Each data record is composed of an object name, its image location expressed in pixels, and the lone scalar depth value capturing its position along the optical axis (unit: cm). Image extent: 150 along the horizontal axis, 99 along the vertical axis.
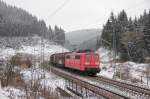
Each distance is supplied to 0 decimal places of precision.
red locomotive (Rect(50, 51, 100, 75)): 2933
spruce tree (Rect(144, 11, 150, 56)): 6474
